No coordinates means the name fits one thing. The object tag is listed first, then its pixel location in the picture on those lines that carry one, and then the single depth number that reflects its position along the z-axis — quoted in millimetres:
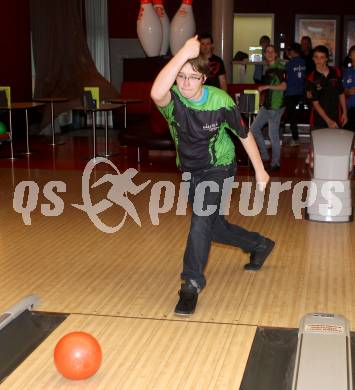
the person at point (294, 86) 9031
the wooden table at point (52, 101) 9055
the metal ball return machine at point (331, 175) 4949
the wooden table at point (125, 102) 8748
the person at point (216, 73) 7309
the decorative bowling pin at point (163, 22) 8742
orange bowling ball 2486
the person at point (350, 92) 6735
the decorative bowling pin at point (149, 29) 8461
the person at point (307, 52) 9942
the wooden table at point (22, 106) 7939
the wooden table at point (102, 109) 8008
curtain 10453
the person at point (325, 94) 5887
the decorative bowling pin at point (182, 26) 8508
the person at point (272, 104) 6980
